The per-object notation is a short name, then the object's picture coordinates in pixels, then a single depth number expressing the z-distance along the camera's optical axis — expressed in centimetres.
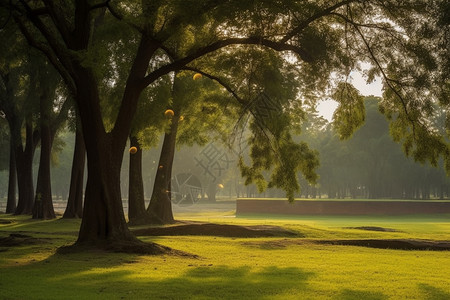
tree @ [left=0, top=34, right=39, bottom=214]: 3755
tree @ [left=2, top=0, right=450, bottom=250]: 1647
